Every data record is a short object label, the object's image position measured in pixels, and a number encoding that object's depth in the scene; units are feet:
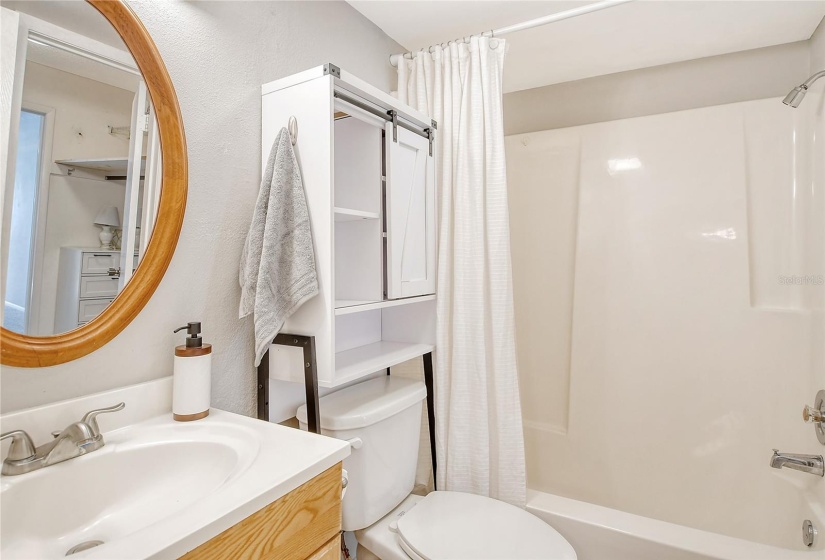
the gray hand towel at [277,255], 3.76
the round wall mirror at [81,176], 2.71
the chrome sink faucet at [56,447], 2.46
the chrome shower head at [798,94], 4.96
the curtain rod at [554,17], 4.98
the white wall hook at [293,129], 4.08
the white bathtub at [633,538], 4.36
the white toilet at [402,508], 4.06
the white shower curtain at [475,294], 5.29
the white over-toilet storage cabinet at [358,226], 3.95
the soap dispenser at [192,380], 3.29
